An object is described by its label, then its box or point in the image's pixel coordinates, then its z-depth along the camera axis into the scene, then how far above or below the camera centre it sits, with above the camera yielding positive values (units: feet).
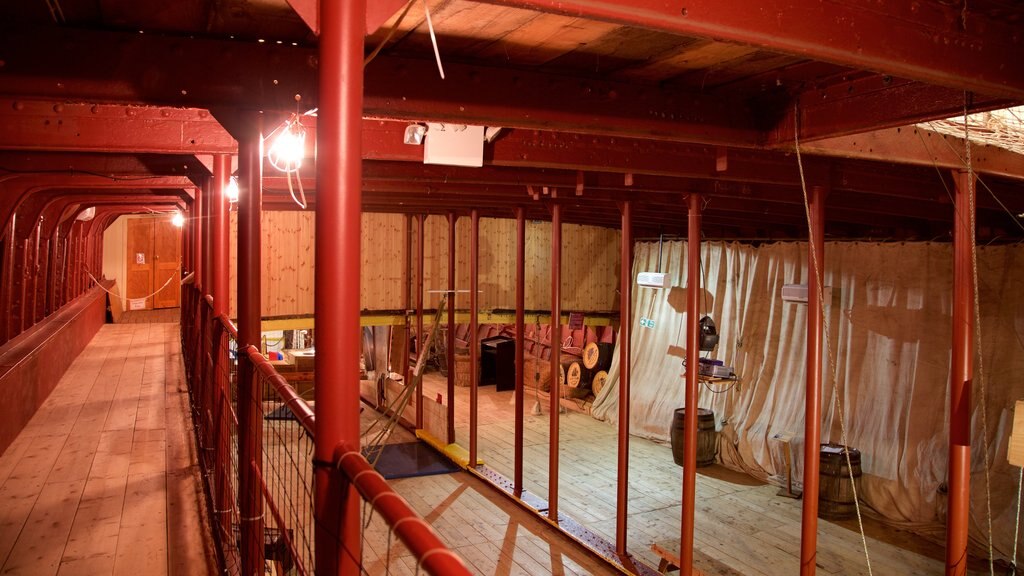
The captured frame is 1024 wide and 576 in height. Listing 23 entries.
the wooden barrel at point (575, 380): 45.88 -7.84
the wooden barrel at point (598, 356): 45.70 -6.12
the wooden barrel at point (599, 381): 44.34 -7.59
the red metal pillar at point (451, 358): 32.83 -4.77
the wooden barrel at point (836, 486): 25.95 -8.35
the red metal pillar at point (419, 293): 36.78 -1.66
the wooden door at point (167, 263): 49.42 -0.28
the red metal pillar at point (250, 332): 8.84 -1.11
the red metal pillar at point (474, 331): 29.94 -3.02
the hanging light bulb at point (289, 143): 9.52 +2.23
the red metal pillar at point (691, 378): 18.53 -3.09
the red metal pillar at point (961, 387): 12.97 -2.24
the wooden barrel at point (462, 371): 51.49 -8.27
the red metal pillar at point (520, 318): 27.25 -2.19
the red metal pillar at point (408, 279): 40.04 -0.93
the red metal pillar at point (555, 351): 24.43 -3.16
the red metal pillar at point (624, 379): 21.59 -3.65
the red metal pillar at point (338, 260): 5.00 +0.02
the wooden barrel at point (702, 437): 32.07 -8.11
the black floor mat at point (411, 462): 30.35 -9.45
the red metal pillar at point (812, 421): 14.89 -3.39
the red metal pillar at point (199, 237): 21.12 +0.81
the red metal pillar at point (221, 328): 11.08 -1.23
